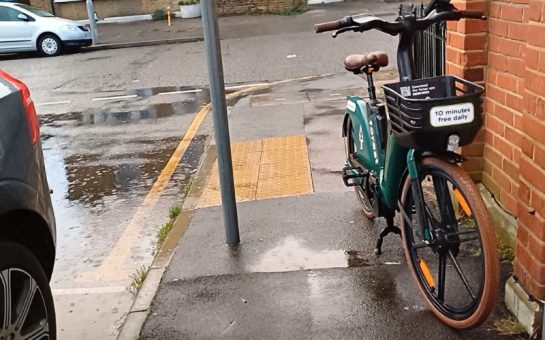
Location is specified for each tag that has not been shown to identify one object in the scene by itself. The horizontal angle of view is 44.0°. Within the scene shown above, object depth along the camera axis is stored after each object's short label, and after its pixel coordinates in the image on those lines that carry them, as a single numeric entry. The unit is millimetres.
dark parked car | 2811
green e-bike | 3012
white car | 19062
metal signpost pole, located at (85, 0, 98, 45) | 20688
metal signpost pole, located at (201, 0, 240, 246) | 4230
